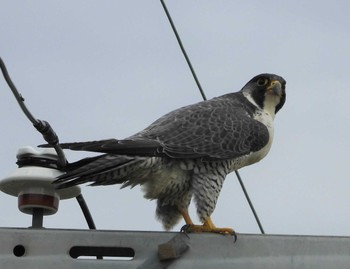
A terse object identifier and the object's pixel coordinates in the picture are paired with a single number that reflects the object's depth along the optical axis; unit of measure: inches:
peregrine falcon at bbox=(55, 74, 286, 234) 315.3
